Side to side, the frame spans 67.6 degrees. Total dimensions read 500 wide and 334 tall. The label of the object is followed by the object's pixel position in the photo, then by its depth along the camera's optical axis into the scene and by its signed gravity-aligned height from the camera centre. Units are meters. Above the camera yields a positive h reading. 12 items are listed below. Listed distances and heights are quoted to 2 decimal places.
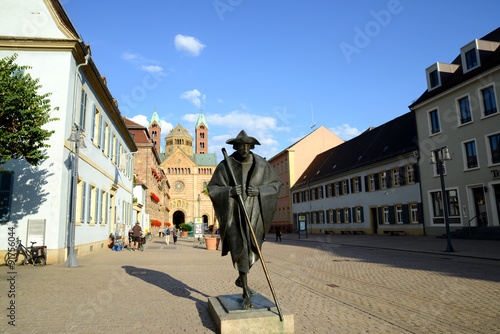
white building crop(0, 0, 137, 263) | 13.42 +4.32
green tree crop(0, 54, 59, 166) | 10.09 +3.23
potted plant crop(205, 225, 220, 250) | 24.56 -1.12
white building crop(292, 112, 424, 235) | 29.98 +3.46
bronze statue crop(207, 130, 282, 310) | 5.12 +0.34
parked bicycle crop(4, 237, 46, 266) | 12.59 -0.80
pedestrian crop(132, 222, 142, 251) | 22.88 -0.41
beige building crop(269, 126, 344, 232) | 54.66 +10.03
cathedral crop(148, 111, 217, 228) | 92.88 +10.08
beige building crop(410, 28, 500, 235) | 22.78 +5.59
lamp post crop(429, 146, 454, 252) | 16.80 +2.80
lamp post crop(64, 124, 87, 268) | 12.73 +0.93
